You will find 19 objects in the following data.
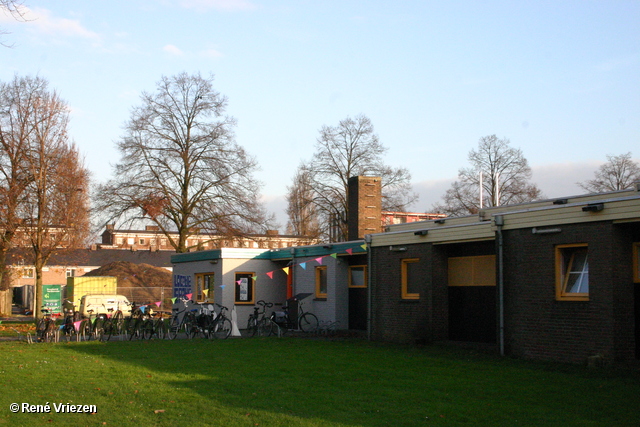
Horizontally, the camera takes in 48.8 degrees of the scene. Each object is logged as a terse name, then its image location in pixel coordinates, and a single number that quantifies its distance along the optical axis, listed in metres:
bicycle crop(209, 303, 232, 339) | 21.52
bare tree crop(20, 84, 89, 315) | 31.05
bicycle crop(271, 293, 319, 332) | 23.58
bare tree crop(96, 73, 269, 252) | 37.66
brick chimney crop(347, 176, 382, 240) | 26.45
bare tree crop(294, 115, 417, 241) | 46.12
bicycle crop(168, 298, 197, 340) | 21.50
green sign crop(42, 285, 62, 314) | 41.81
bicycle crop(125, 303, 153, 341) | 20.72
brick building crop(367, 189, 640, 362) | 13.47
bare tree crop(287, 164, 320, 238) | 52.47
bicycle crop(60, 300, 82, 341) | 21.14
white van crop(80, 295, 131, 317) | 33.22
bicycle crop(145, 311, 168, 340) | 20.89
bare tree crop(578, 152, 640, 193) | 44.41
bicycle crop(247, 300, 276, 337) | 22.72
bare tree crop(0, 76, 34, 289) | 29.80
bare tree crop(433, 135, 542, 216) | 44.75
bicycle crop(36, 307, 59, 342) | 19.47
